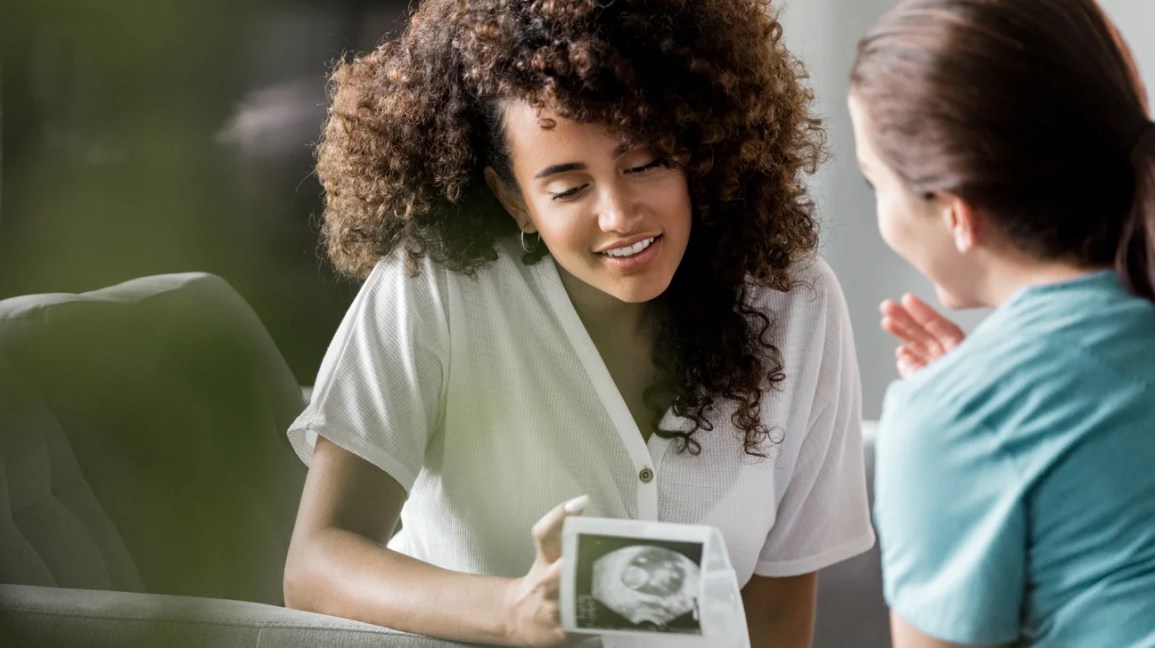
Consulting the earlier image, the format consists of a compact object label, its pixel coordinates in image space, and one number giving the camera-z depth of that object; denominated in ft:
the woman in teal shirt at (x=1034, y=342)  5.83
